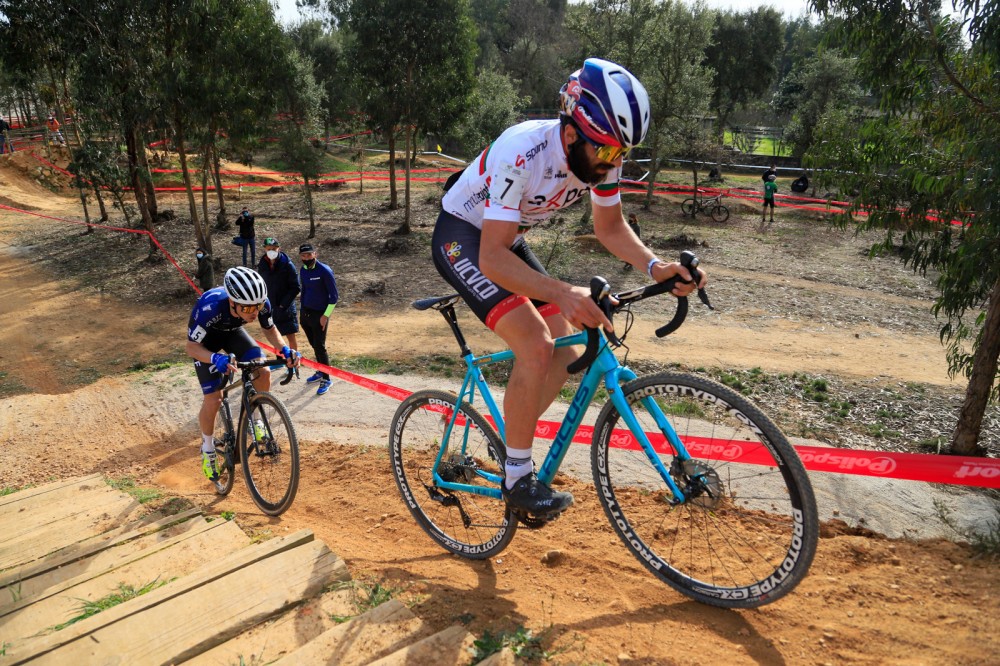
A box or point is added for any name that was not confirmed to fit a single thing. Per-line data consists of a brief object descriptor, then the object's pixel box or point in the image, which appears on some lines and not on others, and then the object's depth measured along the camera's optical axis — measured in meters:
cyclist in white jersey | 3.32
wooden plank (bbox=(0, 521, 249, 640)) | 3.77
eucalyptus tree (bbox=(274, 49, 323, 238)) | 24.16
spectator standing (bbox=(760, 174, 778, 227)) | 28.34
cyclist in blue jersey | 5.91
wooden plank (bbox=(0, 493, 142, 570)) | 5.01
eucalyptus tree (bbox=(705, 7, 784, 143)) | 45.69
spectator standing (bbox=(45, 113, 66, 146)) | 39.22
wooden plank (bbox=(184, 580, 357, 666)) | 3.16
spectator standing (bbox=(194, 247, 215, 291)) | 17.19
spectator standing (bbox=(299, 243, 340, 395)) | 10.93
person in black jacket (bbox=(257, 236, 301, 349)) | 10.98
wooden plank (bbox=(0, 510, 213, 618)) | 4.08
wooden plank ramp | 3.13
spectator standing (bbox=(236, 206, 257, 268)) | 21.62
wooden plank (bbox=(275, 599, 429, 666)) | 3.07
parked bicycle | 29.05
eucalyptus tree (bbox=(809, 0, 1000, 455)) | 6.36
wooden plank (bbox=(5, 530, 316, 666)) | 3.18
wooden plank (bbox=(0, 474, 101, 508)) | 6.19
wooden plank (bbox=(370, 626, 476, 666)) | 3.00
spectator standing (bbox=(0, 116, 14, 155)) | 40.09
